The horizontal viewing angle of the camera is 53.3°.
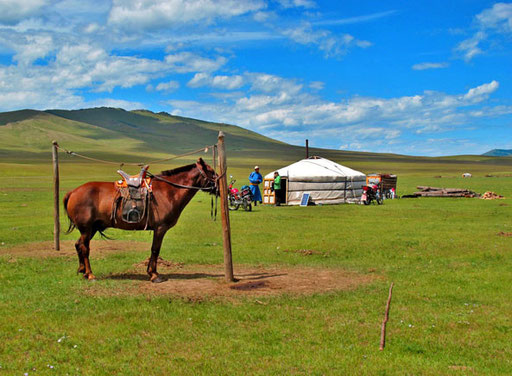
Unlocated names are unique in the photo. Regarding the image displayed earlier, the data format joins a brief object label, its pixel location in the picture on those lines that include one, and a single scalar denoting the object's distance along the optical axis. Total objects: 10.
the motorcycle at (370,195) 29.97
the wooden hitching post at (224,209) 9.16
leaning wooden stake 6.00
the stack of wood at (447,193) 35.28
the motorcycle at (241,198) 24.69
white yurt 29.59
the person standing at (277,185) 27.17
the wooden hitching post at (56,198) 12.31
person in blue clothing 25.40
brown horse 9.59
